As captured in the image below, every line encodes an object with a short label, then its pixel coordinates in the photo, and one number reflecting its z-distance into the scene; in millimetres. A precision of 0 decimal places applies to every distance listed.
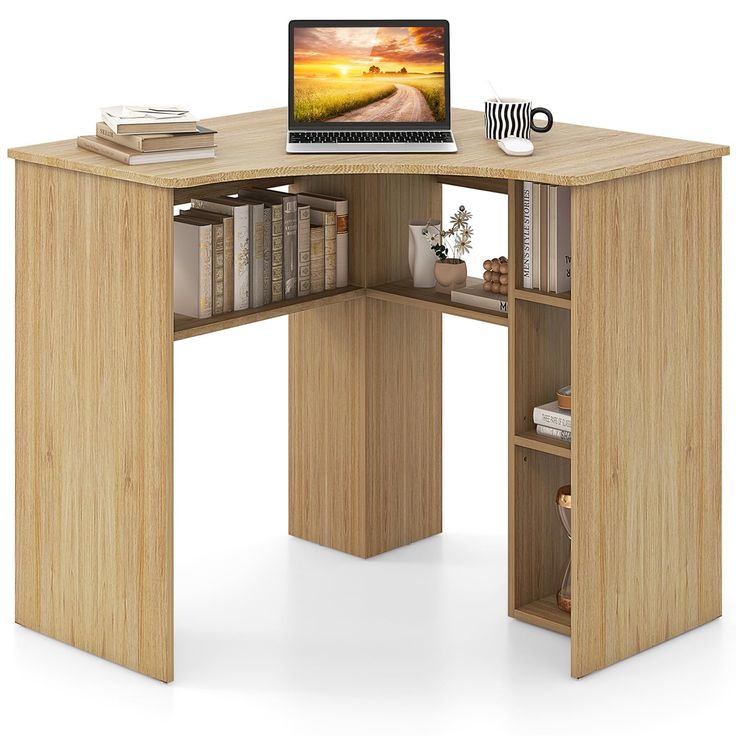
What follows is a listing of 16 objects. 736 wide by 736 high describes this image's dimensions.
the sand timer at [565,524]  7499
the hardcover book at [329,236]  7928
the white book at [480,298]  7650
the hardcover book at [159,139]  7065
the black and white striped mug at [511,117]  7650
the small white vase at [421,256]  8099
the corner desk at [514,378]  6975
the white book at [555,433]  7302
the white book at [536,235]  7201
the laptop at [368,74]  7660
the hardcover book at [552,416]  7287
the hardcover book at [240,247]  7459
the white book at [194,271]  7328
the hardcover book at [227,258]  7418
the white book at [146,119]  7126
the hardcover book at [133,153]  7025
